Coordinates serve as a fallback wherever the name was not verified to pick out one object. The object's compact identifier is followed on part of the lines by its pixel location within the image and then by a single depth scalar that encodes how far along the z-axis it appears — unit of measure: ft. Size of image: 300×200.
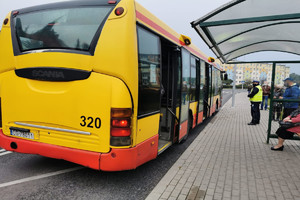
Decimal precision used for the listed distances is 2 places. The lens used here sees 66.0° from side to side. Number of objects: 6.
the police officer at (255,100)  31.19
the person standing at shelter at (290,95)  19.61
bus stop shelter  16.81
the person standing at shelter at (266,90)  46.83
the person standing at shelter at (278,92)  20.78
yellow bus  10.57
